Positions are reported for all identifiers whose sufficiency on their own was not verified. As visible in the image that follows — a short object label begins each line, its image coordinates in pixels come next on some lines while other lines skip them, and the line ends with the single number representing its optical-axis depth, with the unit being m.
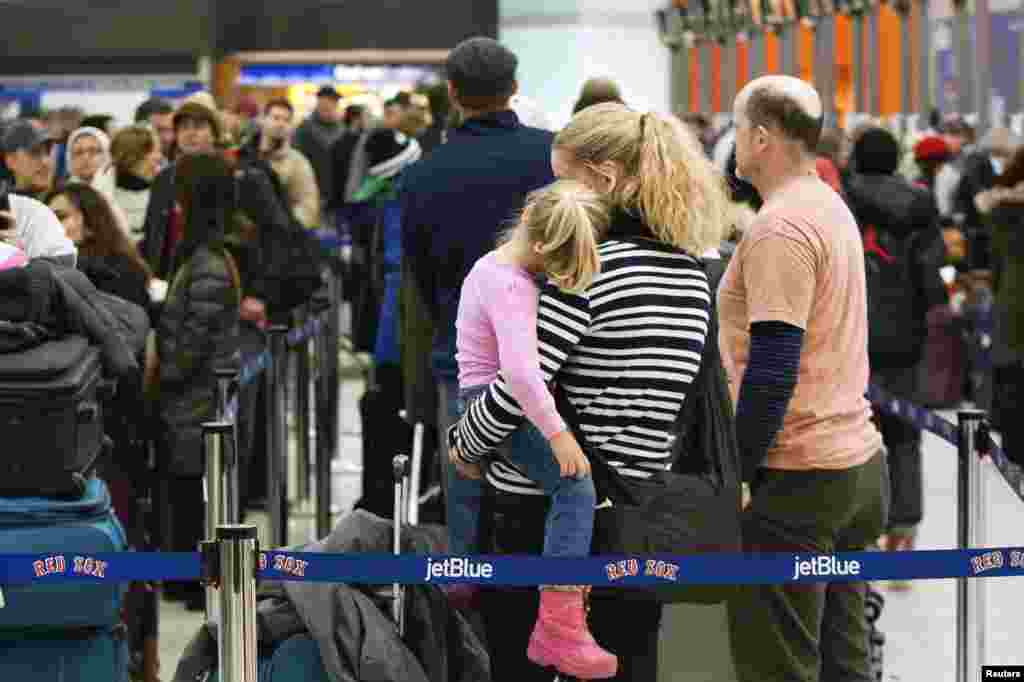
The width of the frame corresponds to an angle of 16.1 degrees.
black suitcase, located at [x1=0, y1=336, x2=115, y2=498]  8.53
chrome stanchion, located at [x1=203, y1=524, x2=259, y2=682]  7.39
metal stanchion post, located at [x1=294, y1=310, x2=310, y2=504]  17.85
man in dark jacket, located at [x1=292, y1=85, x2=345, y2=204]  32.49
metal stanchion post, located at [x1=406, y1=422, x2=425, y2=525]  13.21
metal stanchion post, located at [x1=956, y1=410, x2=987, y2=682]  9.71
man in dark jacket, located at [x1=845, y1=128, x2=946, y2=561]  14.78
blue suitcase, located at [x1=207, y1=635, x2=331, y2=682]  7.99
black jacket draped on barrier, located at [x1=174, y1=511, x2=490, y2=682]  7.95
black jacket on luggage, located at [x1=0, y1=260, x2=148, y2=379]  8.82
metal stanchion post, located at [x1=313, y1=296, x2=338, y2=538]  15.50
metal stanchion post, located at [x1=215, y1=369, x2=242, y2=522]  10.05
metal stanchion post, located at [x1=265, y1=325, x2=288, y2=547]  13.57
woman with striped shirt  7.50
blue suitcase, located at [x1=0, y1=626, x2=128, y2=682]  8.43
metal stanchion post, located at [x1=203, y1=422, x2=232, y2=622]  9.86
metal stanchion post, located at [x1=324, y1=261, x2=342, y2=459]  19.41
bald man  8.06
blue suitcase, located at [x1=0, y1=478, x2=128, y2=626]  8.31
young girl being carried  7.39
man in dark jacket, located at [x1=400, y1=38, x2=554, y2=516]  10.62
